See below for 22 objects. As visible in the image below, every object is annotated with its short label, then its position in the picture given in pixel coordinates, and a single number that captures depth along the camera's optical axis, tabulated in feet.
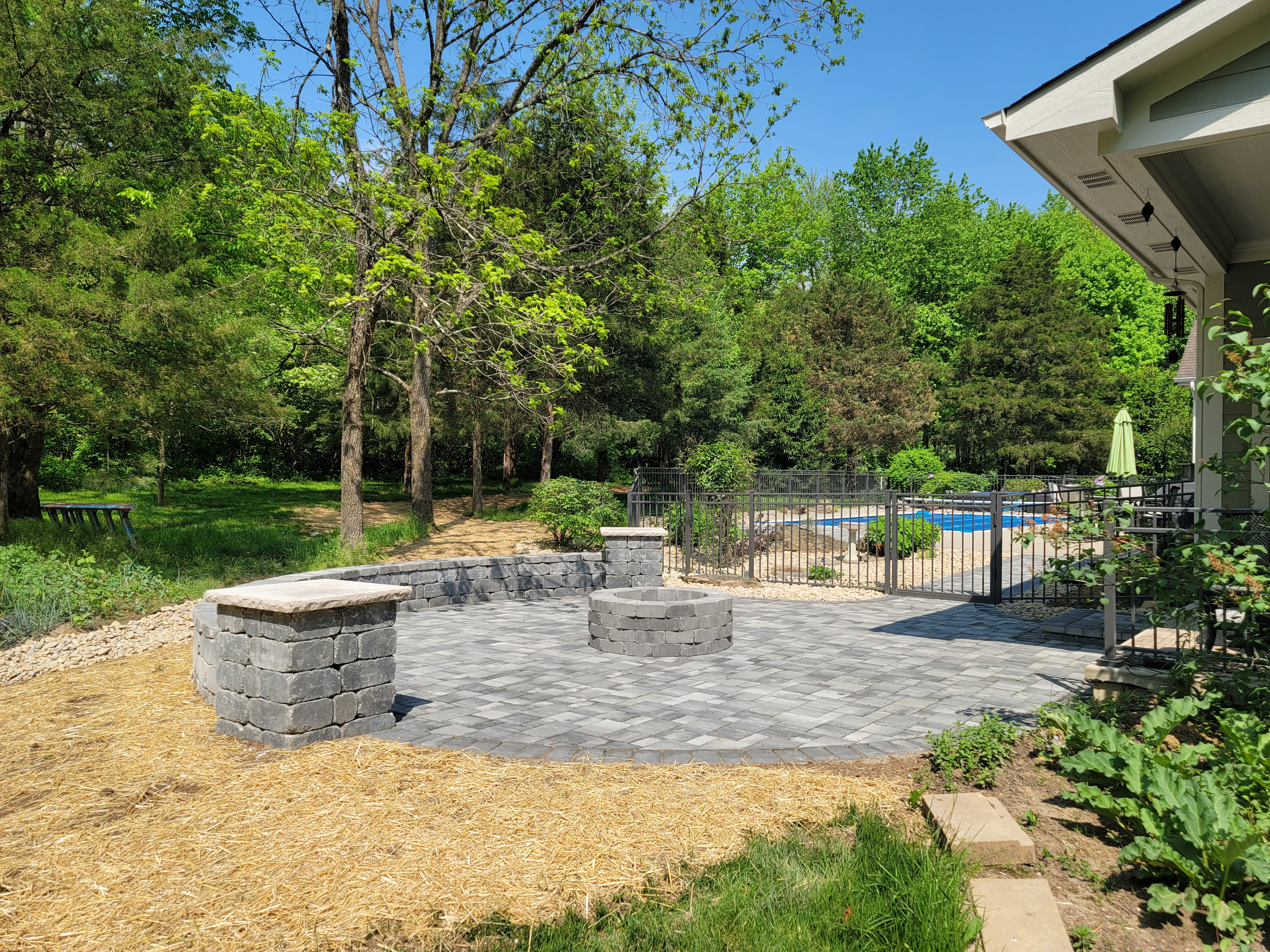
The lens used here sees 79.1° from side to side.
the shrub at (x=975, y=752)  12.39
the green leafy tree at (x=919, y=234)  126.82
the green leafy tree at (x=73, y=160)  26.58
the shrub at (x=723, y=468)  50.93
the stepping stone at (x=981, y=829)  9.54
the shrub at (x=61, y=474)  68.03
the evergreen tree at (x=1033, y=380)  97.76
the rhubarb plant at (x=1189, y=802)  8.14
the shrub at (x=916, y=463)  93.50
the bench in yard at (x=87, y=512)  33.35
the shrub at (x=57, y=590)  22.75
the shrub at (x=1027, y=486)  80.79
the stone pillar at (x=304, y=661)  14.51
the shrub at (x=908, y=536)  45.03
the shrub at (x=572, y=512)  44.09
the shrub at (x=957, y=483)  83.35
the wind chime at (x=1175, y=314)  30.14
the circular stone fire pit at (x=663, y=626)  22.47
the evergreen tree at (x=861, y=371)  91.56
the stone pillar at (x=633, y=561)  33.94
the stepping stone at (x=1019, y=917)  7.75
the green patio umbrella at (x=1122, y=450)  34.81
